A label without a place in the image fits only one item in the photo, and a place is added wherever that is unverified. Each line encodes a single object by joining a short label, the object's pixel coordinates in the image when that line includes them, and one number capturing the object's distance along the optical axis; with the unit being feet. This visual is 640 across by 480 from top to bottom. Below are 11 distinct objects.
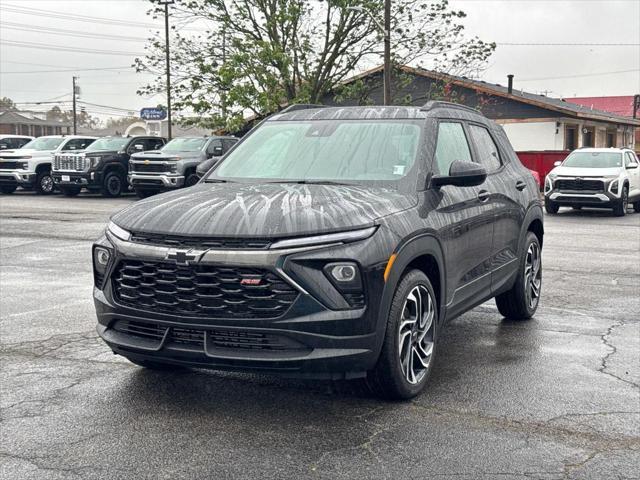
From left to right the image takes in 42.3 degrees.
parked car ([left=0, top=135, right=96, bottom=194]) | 86.84
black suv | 14.14
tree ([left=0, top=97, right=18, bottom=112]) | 398.89
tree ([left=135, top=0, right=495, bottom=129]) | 102.32
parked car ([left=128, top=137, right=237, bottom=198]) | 77.00
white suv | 66.23
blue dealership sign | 144.36
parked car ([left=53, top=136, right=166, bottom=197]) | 82.17
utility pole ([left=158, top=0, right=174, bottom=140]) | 111.34
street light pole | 89.10
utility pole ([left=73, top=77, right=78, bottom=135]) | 253.24
